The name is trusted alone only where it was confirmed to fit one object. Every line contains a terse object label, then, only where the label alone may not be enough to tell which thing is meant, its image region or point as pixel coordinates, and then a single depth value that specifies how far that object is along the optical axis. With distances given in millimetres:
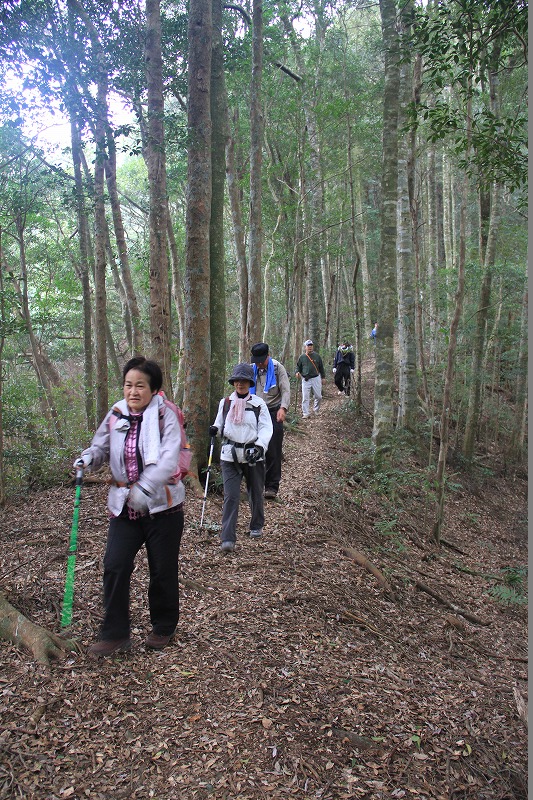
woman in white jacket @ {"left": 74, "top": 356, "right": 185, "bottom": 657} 3318
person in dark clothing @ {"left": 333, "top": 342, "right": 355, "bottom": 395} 16578
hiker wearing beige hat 13188
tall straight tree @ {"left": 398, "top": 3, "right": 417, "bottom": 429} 11328
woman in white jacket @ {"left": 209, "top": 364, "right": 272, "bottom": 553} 5562
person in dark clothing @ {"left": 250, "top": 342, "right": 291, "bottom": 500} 7047
